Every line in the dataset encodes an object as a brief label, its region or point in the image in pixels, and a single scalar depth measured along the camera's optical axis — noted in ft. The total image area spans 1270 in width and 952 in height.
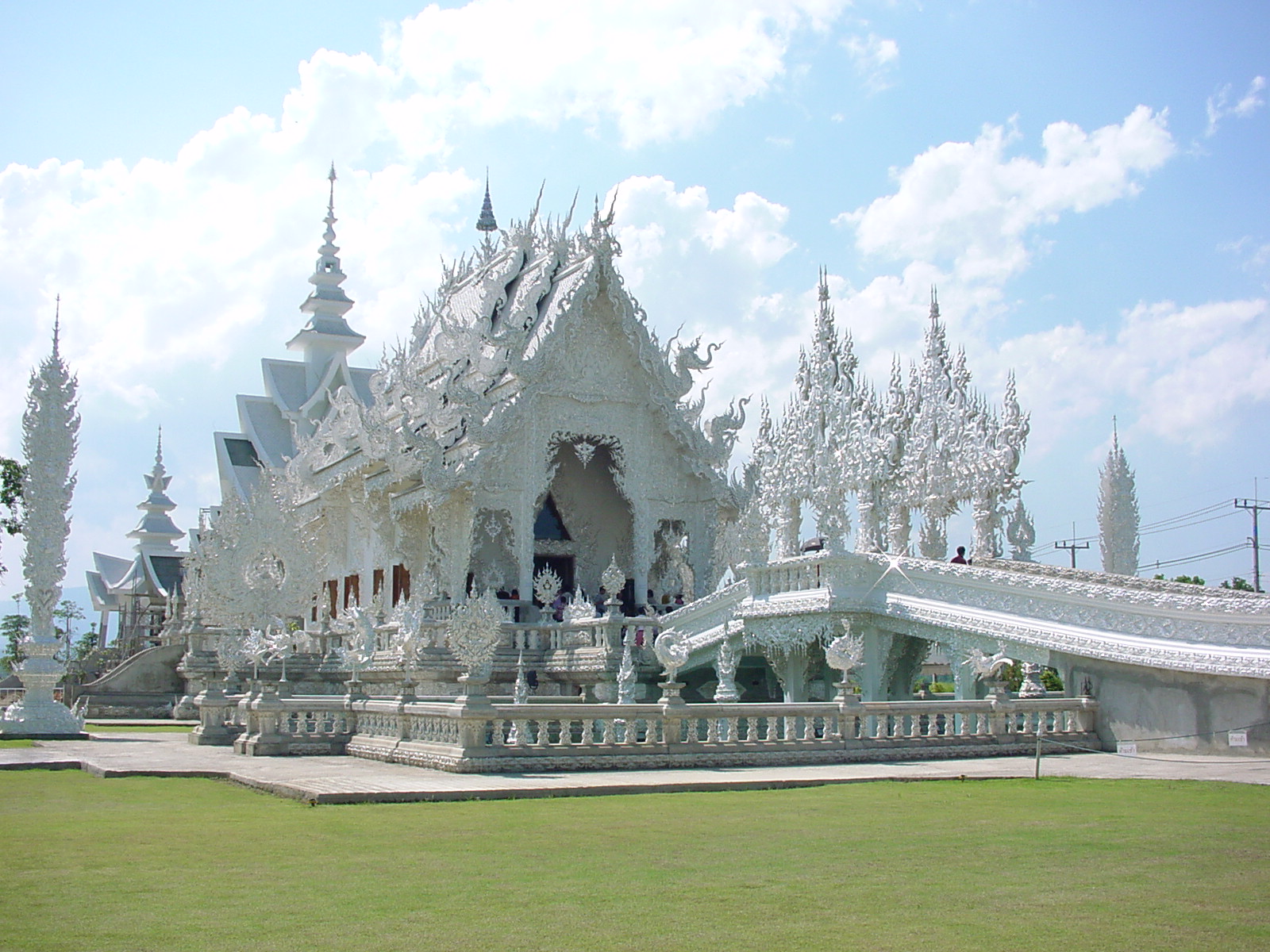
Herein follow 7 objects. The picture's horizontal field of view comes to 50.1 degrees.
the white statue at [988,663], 51.62
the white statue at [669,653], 50.80
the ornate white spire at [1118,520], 101.65
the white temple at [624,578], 47.50
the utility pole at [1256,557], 132.98
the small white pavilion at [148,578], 145.28
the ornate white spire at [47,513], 62.64
